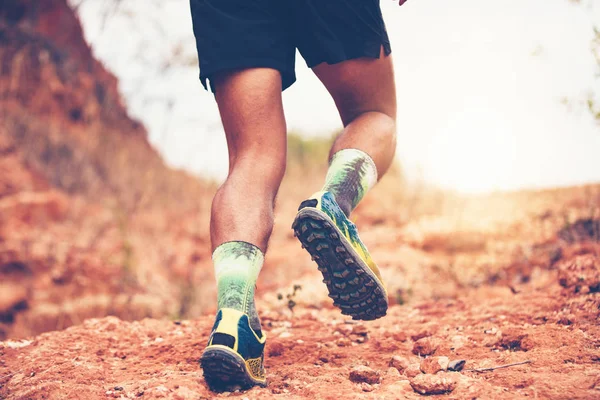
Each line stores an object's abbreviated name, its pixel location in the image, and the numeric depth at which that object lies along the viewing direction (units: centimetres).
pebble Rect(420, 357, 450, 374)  145
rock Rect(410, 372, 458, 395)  129
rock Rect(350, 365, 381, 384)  141
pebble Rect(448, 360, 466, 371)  145
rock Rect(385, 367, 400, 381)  146
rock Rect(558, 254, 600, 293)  208
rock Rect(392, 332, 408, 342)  190
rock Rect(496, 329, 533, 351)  160
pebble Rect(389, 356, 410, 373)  155
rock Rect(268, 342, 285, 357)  182
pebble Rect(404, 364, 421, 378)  145
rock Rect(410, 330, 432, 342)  188
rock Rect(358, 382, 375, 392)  136
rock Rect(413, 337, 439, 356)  168
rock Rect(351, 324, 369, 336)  202
